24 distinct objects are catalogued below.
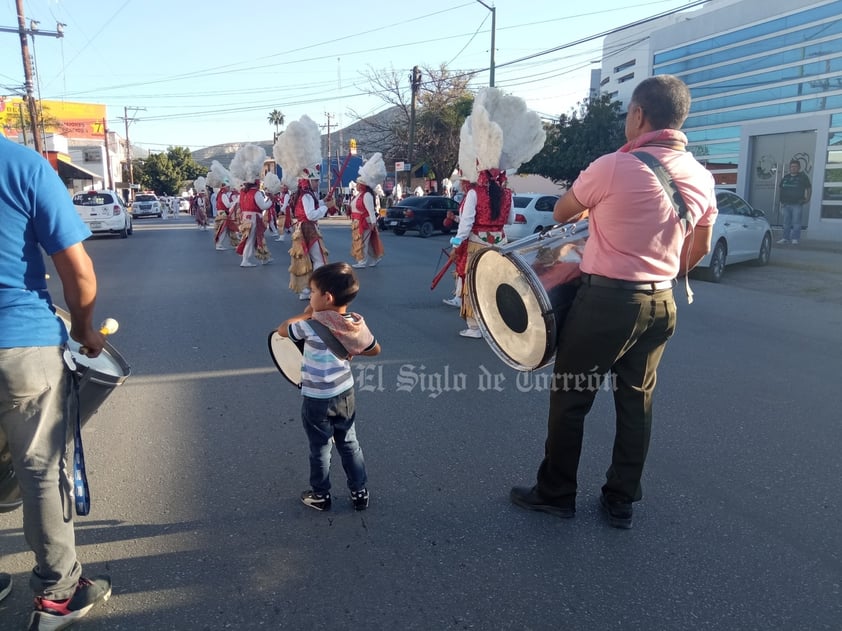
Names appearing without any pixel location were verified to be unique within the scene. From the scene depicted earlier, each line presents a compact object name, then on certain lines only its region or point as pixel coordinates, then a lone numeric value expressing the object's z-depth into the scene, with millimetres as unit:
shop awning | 44750
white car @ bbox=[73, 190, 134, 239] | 22578
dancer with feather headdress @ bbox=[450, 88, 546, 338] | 7422
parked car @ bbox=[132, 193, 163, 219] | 45406
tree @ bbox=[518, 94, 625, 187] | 26562
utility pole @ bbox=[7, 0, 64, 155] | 26234
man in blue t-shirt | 2299
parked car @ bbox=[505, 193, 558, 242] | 18188
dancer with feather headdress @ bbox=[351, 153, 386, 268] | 13328
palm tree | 102062
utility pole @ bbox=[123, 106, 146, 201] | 70562
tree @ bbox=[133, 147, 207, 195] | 77875
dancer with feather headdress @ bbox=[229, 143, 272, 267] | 13898
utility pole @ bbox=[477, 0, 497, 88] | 24878
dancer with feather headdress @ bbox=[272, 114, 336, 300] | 10047
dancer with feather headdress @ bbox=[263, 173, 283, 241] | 16969
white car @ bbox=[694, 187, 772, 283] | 11688
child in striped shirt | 3197
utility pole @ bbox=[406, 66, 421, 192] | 34969
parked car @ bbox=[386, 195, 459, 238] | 23703
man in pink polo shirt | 2945
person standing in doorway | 16203
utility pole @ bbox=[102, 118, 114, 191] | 62725
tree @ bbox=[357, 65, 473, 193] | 38688
